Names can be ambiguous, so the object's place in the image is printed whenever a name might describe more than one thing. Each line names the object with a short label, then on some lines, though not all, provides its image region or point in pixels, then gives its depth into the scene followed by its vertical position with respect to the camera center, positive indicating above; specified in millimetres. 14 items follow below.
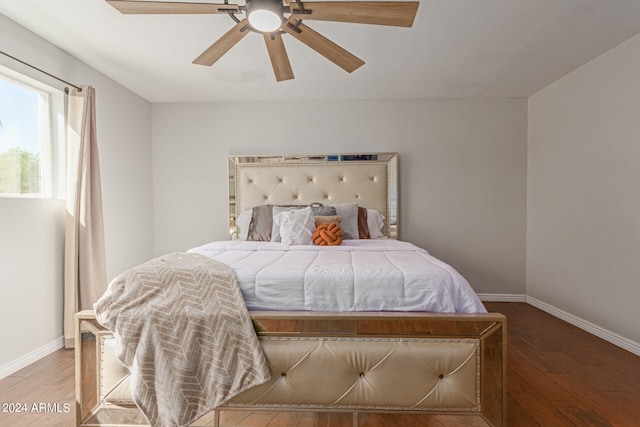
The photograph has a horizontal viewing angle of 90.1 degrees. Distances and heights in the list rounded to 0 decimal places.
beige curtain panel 2363 -38
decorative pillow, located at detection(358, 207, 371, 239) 3146 -167
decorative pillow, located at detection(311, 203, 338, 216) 3023 -16
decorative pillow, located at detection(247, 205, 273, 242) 2959 -146
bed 1393 -629
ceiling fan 1405 +904
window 2156 +524
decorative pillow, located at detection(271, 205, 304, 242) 2870 -42
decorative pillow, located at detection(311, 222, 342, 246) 2586 -218
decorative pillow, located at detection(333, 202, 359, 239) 3037 -95
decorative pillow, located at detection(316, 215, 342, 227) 2867 -98
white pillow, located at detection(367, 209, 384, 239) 3264 -152
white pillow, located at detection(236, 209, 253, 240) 3229 -149
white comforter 1472 -375
